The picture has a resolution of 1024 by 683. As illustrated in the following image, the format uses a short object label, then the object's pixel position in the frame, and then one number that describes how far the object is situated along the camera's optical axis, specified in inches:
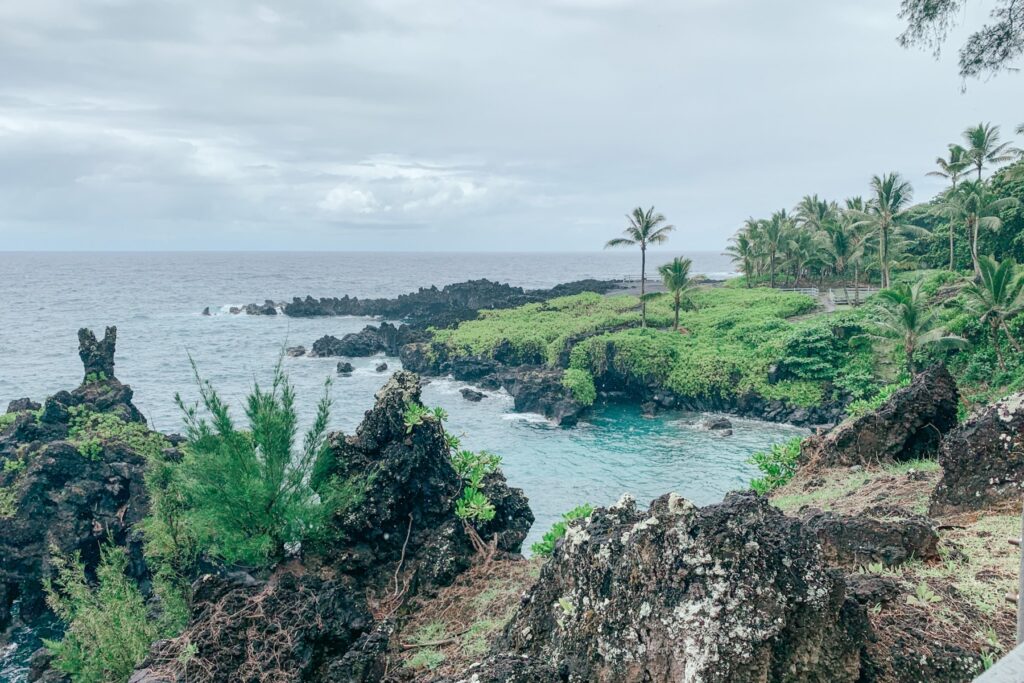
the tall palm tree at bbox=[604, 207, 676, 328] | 2073.1
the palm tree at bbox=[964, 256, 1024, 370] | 1085.1
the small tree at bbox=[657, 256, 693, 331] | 2101.4
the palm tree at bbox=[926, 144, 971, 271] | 2091.5
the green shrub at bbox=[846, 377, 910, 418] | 789.9
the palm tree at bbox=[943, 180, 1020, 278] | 1734.7
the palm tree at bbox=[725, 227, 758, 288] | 3083.2
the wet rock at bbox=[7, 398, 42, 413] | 1317.7
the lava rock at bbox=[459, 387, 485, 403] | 1844.2
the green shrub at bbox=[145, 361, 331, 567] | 473.4
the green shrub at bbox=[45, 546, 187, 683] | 520.1
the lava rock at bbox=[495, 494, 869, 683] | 203.0
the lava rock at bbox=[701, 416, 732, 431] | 1509.6
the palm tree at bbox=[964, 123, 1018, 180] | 2057.1
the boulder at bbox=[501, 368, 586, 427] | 1616.6
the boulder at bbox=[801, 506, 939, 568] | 310.5
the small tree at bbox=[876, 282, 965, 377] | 1202.6
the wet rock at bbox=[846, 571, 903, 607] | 250.4
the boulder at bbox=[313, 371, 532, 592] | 485.4
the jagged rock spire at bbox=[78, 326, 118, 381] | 1371.8
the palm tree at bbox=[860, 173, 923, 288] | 2003.0
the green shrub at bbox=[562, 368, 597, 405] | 1665.8
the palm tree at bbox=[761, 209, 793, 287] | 2842.3
